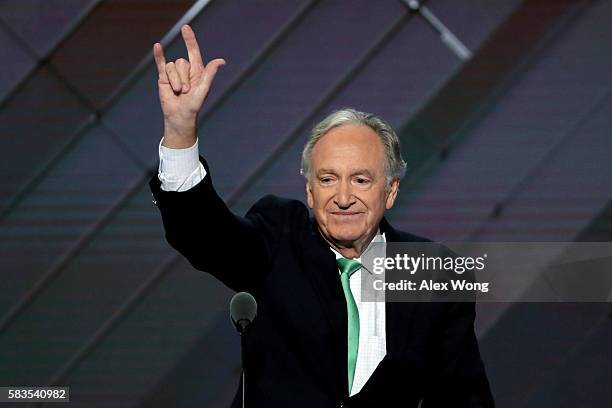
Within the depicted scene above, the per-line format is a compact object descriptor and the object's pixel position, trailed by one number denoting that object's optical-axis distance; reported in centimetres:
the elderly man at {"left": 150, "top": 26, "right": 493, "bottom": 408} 969
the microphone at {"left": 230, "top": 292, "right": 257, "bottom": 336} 953
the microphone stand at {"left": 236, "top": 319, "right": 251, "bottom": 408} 954
